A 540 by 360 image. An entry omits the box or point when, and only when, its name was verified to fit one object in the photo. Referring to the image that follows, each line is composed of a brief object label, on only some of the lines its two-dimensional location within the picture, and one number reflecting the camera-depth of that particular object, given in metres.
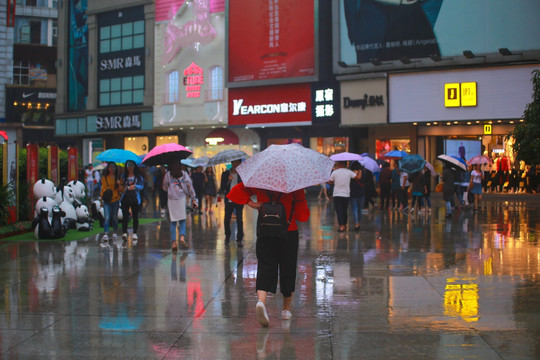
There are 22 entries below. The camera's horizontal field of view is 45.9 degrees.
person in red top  6.62
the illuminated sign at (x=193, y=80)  38.19
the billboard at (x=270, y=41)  34.25
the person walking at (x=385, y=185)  24.12
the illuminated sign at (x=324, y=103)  33.84
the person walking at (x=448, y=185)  19.41
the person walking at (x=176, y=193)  12.37
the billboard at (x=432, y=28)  29.19
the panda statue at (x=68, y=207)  15.27
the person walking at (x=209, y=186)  22.94
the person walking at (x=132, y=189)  13.56
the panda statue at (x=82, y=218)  15.83
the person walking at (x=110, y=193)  13.50
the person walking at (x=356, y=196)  15.77
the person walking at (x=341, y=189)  14.91
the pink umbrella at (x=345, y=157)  15.70
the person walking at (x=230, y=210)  13.07
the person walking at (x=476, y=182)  21.67
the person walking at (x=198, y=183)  22.61
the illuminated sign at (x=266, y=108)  35.00
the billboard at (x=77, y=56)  44.84
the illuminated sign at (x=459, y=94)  30.04
